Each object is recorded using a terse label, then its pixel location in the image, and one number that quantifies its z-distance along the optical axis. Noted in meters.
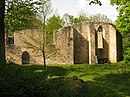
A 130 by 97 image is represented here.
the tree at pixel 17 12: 10.00
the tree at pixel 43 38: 17.63
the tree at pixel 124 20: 18.94
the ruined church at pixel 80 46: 21.68
